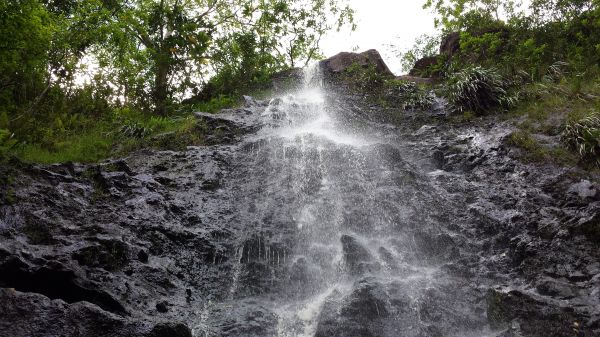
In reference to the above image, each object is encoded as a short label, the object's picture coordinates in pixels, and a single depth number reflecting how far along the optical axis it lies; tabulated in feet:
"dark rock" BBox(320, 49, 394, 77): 55.72
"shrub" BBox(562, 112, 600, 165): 25.31
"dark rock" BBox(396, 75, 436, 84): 50.88
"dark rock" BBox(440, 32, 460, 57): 53.62
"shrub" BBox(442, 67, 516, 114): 36.78
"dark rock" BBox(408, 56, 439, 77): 54.75
